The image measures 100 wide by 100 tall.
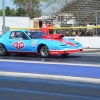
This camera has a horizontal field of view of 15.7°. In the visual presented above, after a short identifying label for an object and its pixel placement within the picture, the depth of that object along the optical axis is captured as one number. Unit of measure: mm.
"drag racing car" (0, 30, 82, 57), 16797
